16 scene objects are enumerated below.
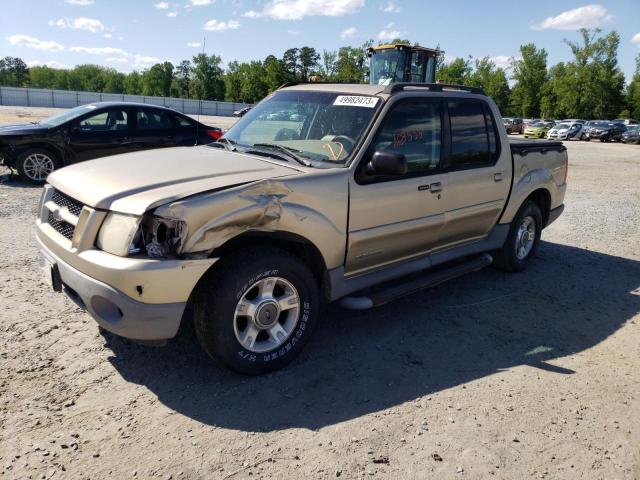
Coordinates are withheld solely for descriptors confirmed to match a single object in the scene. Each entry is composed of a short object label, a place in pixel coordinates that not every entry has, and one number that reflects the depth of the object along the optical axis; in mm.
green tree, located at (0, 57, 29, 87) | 113050
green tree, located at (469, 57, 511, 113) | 79062
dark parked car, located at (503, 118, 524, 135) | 43375
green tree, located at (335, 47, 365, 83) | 73938
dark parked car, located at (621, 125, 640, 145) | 37531
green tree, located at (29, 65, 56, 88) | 134500
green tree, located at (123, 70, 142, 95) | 118700
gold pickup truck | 2994
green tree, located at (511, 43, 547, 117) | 77812
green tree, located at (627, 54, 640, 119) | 69750
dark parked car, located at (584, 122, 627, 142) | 38938
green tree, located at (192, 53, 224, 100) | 90888
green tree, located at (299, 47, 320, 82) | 94250
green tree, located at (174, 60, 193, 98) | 99188
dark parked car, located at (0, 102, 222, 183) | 9375
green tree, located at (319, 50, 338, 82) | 84812
